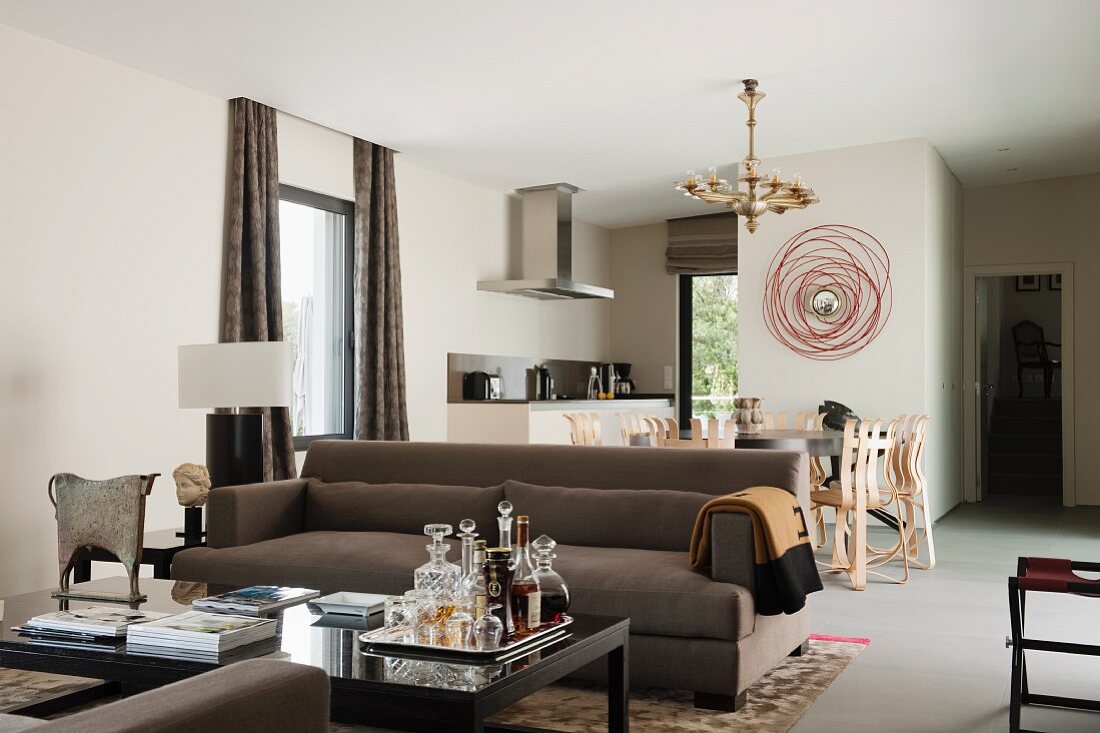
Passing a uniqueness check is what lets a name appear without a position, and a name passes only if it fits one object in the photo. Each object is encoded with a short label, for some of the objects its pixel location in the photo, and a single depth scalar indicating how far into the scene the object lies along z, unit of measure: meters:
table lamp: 4.46
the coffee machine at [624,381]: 10.56
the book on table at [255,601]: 2.78
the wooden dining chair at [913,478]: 5.90
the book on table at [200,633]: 2.39
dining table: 5.61
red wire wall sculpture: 7.63
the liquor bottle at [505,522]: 2.54
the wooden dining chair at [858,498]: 5.43
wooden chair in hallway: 12.36
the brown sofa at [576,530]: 3.29
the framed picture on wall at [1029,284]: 12.70
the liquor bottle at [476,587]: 2.44
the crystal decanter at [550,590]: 2.61
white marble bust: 4.31
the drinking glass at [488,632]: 2.37
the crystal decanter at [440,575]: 2.49
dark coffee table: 2.11
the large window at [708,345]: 10.52
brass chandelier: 5.91
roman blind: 10.14
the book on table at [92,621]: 2.53
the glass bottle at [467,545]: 2.45
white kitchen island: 7.96
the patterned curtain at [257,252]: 6.00
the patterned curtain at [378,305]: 7.12
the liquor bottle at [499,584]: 2.49
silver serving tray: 2.33
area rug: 3.12
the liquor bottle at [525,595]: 2.51
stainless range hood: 8.80
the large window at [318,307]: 6.77
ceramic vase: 6.11
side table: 4.05
